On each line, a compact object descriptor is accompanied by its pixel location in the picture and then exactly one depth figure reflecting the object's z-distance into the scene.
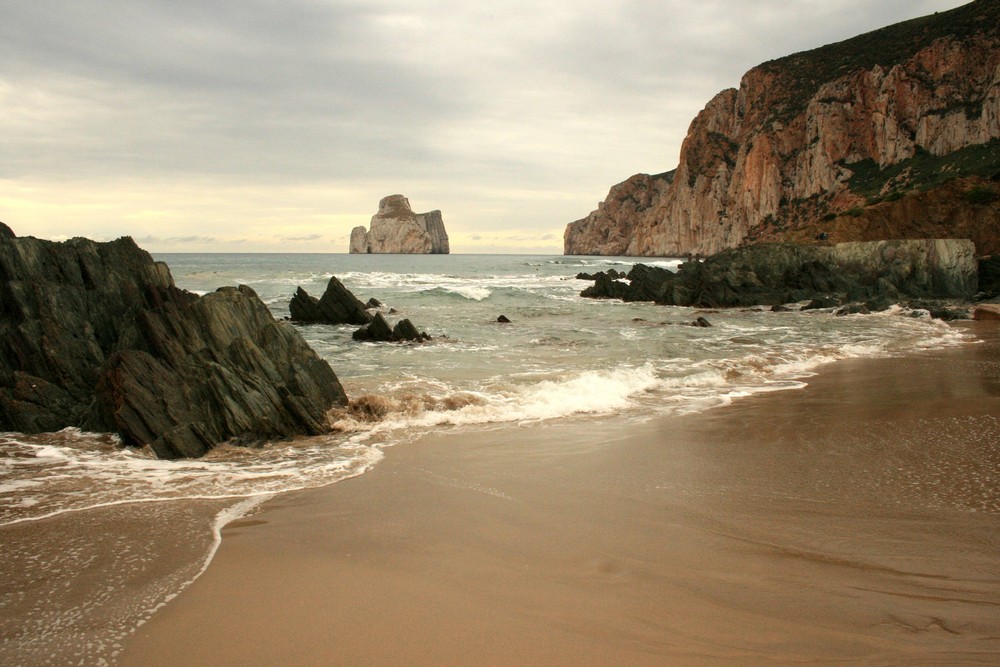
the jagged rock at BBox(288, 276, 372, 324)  22.09
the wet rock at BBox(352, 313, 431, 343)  17.79
